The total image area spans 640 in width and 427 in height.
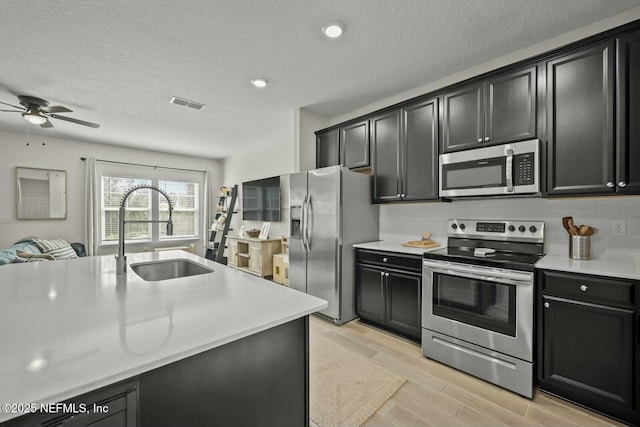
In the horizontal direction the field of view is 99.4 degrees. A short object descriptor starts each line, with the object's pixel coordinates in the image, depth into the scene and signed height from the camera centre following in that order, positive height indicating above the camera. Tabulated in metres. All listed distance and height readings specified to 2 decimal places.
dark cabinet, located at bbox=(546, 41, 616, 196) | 1.87 +0.65
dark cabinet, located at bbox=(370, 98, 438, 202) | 2.78 +0.65
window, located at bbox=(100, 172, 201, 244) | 5.57 +0.14
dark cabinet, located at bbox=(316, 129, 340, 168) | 3.68 +0.88
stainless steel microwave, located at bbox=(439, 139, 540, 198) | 2.14 +0.35
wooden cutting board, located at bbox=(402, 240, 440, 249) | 2.86 -0.35
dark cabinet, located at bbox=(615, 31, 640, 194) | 1.78 +0.63
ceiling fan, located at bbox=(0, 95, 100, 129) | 3.19 +1.22
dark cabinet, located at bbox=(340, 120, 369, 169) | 3.36 +0.86
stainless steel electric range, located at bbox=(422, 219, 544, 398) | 1.93 -0.73
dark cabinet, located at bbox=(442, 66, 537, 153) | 2.19 +0.88
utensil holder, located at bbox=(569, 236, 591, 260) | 2.05 -0.27
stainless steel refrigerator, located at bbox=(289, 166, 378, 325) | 3.06 -0.22
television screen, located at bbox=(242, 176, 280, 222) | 5.26 +0.25
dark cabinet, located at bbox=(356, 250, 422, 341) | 2.60 -0.82
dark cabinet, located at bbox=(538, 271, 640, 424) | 1.62 -0.83
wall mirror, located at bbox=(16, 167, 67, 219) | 4.61 +0.34
